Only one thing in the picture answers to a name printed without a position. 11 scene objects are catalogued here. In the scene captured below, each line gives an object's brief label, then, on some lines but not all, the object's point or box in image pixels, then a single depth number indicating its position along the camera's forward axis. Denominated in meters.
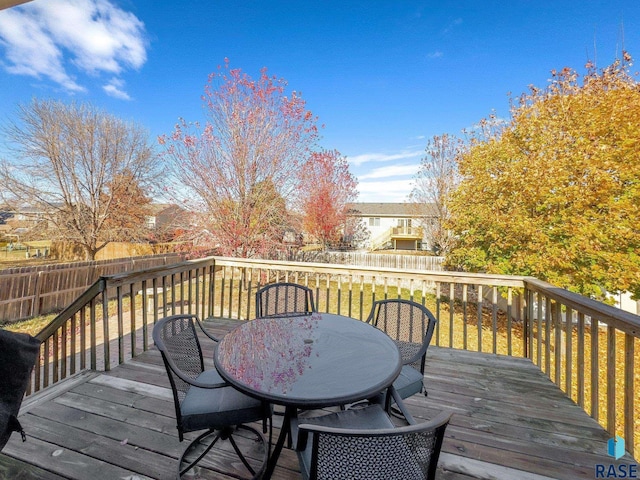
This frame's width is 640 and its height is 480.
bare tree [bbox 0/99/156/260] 11.23
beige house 26.42
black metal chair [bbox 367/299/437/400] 1.94
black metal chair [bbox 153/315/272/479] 1.54
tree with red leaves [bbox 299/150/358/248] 14.59
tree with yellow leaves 5.51
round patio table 1.33
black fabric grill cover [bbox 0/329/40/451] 1.20
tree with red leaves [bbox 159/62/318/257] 7.41
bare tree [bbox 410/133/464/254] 13.09
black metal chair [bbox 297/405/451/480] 0.90
